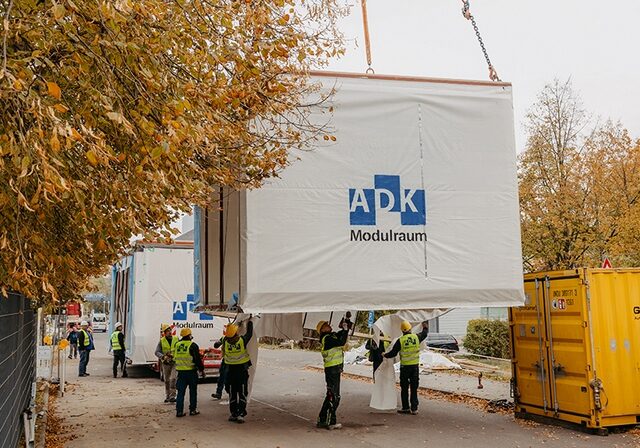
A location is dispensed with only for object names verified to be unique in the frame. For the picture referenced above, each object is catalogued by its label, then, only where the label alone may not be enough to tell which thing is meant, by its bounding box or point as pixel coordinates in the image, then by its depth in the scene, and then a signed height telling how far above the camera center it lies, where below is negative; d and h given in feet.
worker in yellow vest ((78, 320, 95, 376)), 75.36 -4.41
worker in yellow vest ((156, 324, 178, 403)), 51.52 -4.17
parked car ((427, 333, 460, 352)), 96.27 -5.63
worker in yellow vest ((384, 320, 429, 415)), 44.14 -3.73
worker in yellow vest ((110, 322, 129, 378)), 70.42 -4.24
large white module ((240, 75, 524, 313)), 32.68 +4.86
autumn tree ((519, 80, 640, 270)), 75.51 +12.42
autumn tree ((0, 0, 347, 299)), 14.21 +5.27
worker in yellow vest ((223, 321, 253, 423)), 42.24 -4.01
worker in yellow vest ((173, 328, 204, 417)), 44.86 -3.98
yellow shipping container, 34.99 -2.57
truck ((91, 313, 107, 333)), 238.27 -4.54
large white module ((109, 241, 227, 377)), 60.34 +0.59
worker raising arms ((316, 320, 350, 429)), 39.42 -3.85
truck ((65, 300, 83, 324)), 100.29 +0.00
